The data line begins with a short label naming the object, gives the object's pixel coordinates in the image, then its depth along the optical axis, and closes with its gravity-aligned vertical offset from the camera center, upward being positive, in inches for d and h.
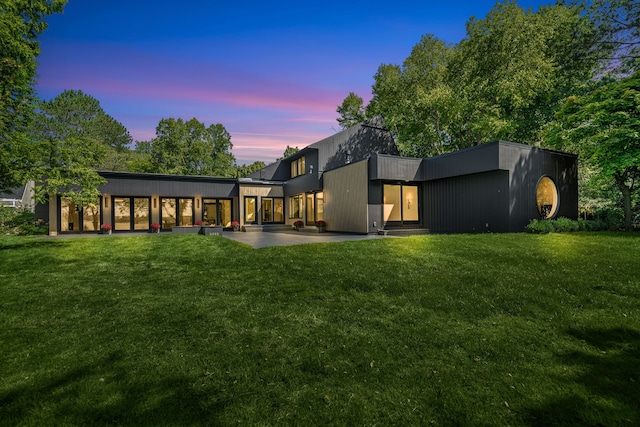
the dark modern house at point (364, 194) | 502.0 +43.8
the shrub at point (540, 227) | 439.8 -24.5
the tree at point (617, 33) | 641.6 +401.4
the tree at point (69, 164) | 389.7 +72.5
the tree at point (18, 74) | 378.3 +216.3
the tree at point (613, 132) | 427.2 +123.6
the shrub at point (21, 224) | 683.4 -20.1
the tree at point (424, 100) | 853.2 +345.6
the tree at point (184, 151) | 1338.6 +297.7
